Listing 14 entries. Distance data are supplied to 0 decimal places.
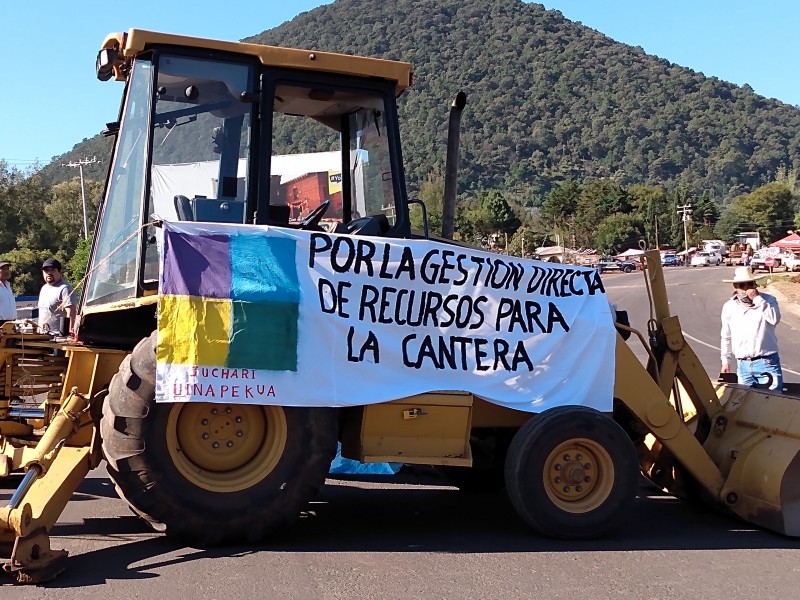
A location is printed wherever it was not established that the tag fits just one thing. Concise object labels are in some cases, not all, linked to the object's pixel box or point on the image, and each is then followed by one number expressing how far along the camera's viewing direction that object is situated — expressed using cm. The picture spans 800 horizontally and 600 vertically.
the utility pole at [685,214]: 11125
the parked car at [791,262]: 6309
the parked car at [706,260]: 9100
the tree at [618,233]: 9896
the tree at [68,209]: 6556
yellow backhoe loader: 545
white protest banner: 546
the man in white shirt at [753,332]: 880
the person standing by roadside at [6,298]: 986
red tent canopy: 8842
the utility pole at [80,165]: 5058
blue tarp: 805
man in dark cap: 877
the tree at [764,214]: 11475
